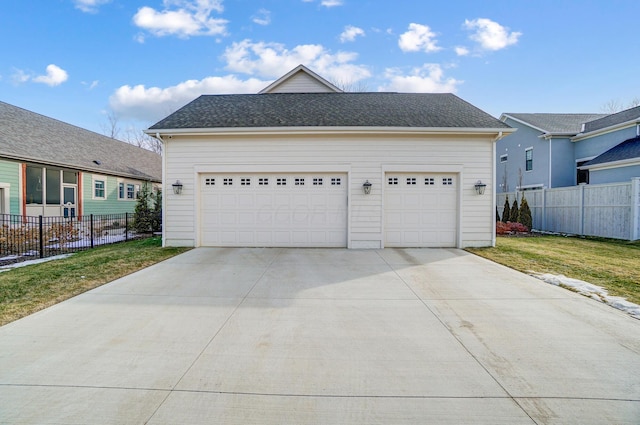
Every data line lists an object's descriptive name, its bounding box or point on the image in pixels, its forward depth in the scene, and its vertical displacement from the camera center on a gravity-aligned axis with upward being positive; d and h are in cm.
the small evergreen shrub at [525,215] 1446 -45
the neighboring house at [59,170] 1197 +164
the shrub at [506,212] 1630 -38
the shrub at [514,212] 1522 -33
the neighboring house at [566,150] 1477 +326
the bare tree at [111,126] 3459 +883
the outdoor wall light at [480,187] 948 +55
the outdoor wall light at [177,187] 959 +55
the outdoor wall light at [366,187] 935 +55
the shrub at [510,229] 1296 -99
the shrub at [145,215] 1380 -44
